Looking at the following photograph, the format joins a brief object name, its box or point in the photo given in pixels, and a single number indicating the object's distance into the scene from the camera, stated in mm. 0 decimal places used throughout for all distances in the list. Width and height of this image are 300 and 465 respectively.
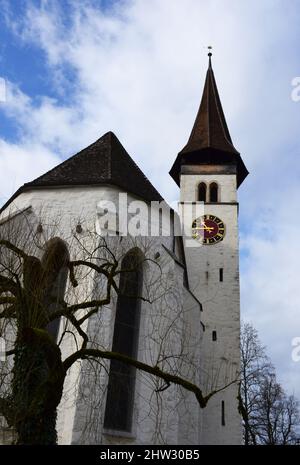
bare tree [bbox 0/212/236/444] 7520
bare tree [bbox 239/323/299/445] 24016
